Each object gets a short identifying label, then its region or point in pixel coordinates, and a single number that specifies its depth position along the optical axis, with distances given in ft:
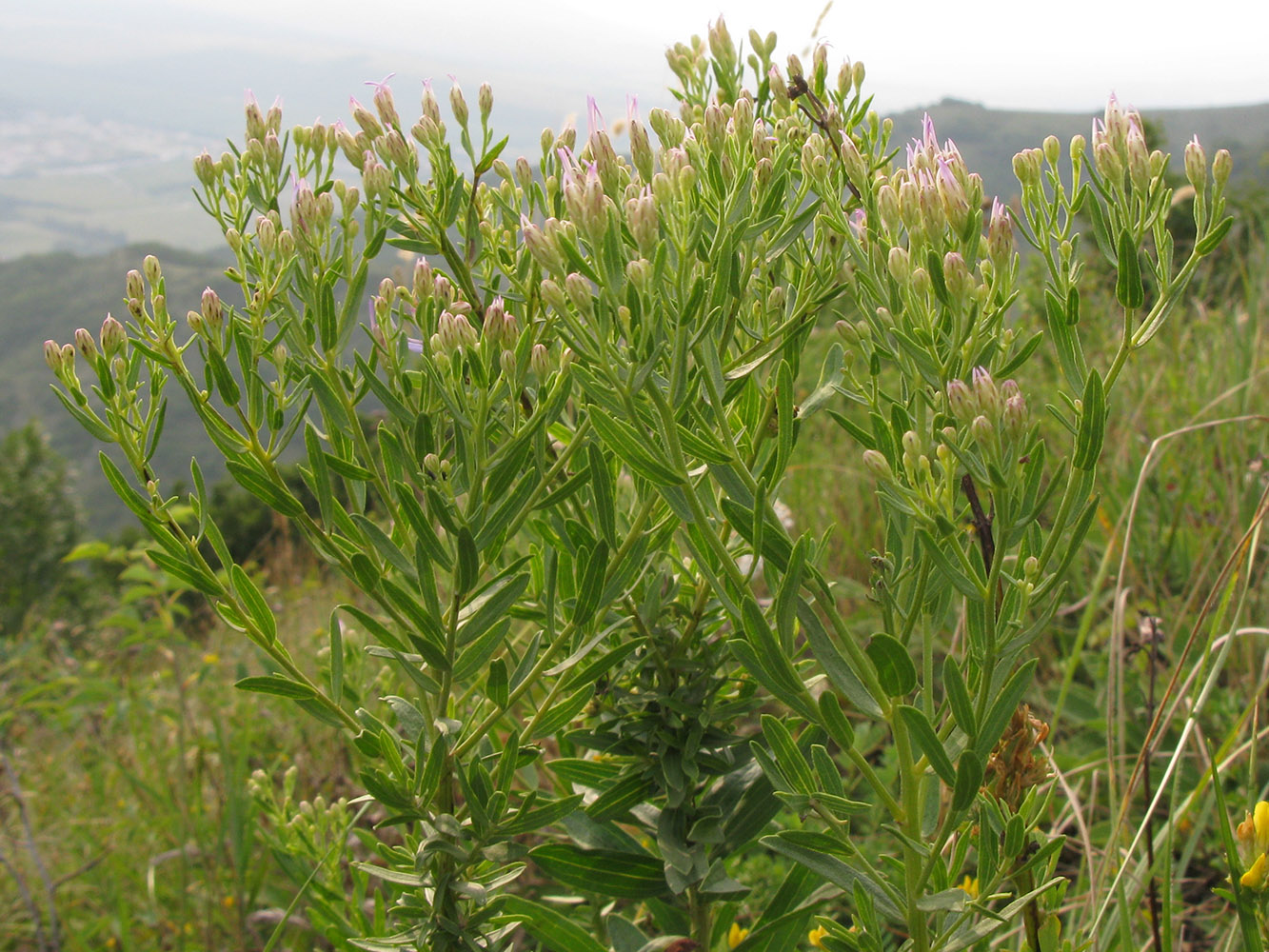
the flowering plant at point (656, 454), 1.12
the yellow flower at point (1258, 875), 1.35
